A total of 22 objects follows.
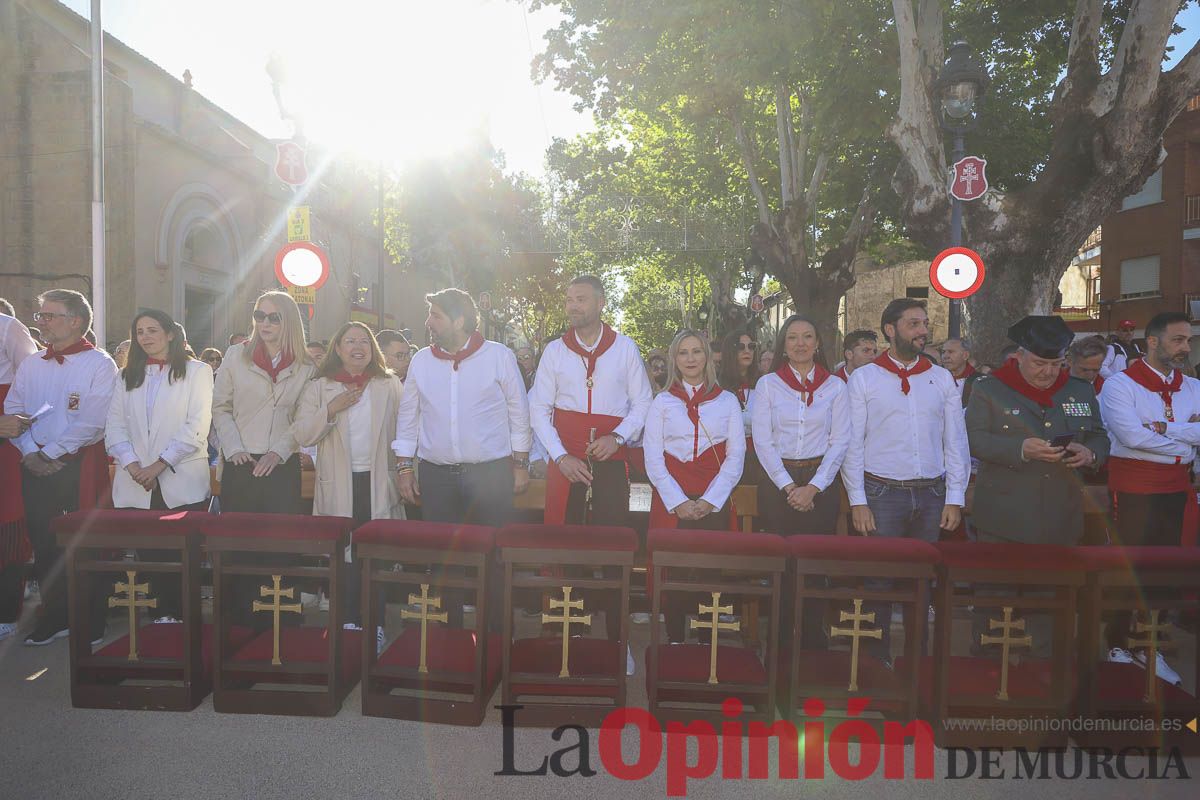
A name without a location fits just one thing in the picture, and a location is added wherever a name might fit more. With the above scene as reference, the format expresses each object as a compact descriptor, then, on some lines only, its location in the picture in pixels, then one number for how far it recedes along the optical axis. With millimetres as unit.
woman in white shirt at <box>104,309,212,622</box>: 5387
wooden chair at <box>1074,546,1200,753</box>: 4000
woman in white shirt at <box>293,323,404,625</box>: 5520
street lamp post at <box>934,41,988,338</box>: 9664
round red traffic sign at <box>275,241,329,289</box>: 9312
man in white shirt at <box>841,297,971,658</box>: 4906
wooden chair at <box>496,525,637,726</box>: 4156
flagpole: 12023
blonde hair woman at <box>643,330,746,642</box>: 4996
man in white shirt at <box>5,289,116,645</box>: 5461
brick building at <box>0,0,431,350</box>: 17156
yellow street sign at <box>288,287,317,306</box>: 9688
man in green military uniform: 4727
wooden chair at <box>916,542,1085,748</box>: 3988
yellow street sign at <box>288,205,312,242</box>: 9992
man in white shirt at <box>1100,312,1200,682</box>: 5172
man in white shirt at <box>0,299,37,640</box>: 5395
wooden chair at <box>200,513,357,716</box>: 4293
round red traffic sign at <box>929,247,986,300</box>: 9852
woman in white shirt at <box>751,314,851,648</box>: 4992
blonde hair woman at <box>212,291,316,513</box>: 5410
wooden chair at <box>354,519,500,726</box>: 4215
